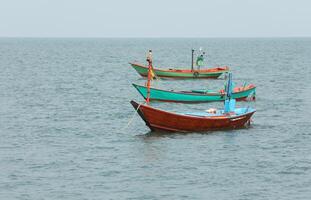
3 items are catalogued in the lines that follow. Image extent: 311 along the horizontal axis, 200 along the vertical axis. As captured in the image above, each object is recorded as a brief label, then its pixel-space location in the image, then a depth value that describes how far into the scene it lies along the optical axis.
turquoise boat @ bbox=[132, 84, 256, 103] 60.66
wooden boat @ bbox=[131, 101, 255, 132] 43.78
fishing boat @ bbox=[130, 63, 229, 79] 86.06
